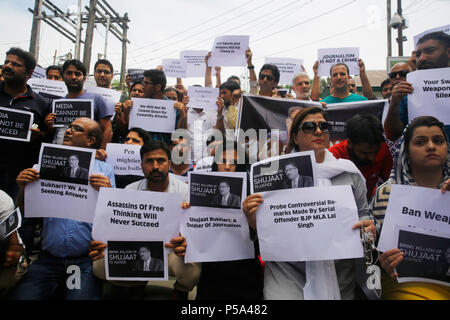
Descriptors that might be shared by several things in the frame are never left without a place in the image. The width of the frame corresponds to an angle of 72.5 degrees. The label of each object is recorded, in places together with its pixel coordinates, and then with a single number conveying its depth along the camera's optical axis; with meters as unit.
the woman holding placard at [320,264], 2.27
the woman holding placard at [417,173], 2.15
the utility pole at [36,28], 18.52
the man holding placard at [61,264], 2.66
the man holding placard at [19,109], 3.45
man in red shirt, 3.19
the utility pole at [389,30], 15.73
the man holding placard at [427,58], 3.28
